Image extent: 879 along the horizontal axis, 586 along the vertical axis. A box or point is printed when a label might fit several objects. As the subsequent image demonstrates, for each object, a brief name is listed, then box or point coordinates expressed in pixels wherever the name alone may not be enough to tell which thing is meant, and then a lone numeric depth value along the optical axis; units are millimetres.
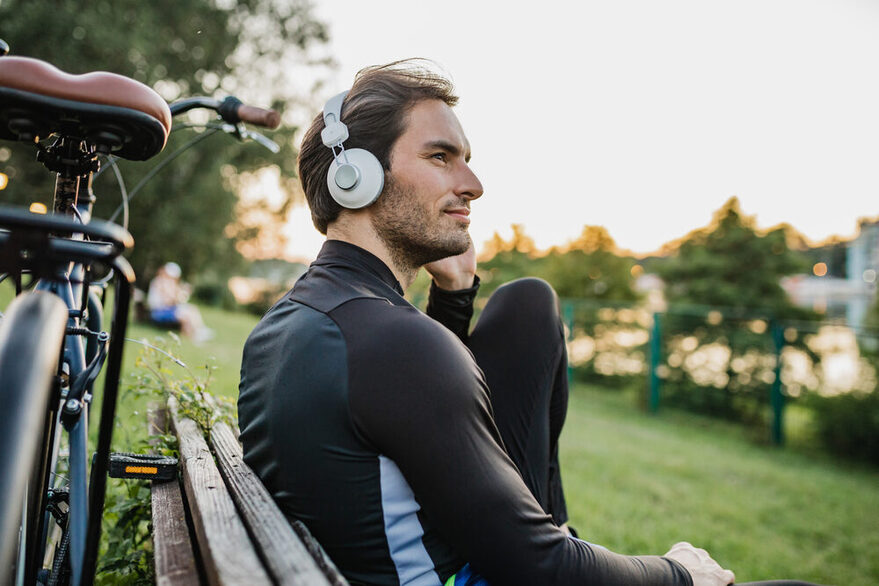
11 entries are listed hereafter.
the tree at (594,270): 14555
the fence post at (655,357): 10898
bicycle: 788
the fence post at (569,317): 12398
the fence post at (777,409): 9000
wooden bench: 865
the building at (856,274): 40125
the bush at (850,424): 8000
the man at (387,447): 1055
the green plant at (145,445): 1694
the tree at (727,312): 9469
